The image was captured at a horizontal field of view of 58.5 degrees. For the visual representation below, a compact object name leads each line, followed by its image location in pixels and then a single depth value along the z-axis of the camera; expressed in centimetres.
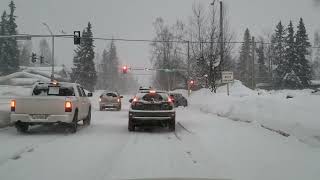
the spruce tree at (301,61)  4828
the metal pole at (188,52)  3537
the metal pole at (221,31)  2146
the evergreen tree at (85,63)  5587
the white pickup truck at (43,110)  913
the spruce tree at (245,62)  6532
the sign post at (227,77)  1940
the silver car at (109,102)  2129
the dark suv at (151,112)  1019
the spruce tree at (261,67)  6583
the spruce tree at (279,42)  5464
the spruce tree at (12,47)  5477
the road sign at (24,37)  2213
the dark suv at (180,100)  2690
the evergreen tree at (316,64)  7766
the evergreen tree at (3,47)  5431
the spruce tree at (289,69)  4835
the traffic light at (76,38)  2311
